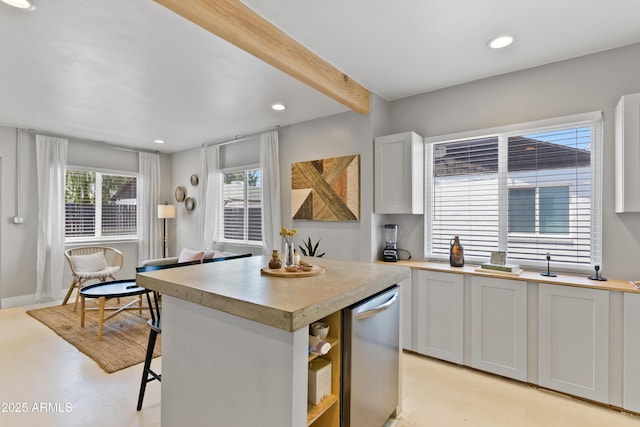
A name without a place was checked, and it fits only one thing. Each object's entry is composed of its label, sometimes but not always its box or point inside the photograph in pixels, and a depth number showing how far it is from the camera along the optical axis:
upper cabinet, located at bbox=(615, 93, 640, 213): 2.21
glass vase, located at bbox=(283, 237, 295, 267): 1.93
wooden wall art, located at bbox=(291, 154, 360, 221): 3.66
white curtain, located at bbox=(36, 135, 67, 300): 4.74
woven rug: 2.94
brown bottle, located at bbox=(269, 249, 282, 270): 1.90
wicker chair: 4.47
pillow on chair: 4.56
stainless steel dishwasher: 1.54
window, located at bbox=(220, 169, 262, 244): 5.02
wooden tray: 1.77
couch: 4.54
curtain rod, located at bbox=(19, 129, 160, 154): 4.73
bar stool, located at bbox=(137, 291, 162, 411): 2.09
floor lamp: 5.95
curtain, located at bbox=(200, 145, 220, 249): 5.49
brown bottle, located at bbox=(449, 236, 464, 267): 3.02
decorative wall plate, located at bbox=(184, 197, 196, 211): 5.99
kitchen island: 1.21
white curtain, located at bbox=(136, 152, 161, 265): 6.04
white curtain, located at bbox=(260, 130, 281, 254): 4.47
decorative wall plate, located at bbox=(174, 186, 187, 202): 6.17
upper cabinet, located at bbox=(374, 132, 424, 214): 3.23
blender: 3.41
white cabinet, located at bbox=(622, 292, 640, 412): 2.12
